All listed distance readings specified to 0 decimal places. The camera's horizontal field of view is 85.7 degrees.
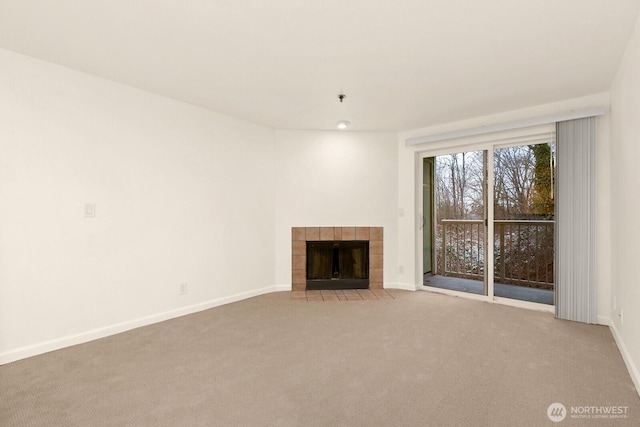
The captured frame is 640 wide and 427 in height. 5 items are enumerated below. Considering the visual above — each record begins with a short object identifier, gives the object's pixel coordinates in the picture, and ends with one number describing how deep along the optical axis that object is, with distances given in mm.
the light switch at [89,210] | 2906
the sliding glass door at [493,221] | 4078
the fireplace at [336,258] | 4809
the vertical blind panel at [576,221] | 3311
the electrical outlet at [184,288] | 3641
